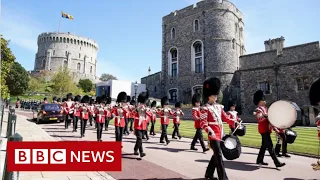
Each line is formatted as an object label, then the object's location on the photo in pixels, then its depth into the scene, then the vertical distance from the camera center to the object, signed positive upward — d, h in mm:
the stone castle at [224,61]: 29328 +6135
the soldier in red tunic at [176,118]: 12336 -753
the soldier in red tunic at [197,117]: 9482 -581
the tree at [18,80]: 54156 +5247
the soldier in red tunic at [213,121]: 5348 -425
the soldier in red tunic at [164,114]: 11484 -557
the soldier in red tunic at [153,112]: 14183 -534
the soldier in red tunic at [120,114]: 9695 -431
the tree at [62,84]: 51469 +4039
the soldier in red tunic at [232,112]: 10113 -384
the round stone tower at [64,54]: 91312 +18806
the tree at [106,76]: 103962 +11602
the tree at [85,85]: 72362 +5376
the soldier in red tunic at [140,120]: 8203 -589
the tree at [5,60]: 15023 +3033
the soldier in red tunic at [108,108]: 13152 -258
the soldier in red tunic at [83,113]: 12925 -532
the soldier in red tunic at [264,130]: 6867 -802
